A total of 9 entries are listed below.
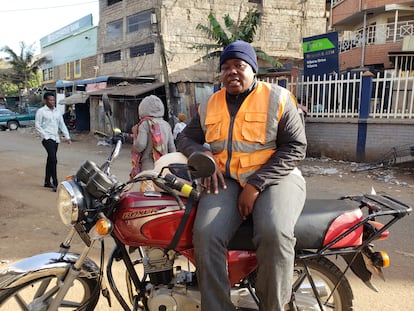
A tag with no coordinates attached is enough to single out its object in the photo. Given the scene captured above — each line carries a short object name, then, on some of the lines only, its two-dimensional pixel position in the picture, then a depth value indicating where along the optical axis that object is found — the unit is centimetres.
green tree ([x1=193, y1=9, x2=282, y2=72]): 1393
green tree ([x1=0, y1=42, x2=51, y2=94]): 3541
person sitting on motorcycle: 179
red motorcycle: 184
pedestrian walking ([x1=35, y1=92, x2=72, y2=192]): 660
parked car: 2302
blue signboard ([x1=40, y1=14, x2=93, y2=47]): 2998
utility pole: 1319
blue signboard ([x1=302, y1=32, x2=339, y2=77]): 1019
